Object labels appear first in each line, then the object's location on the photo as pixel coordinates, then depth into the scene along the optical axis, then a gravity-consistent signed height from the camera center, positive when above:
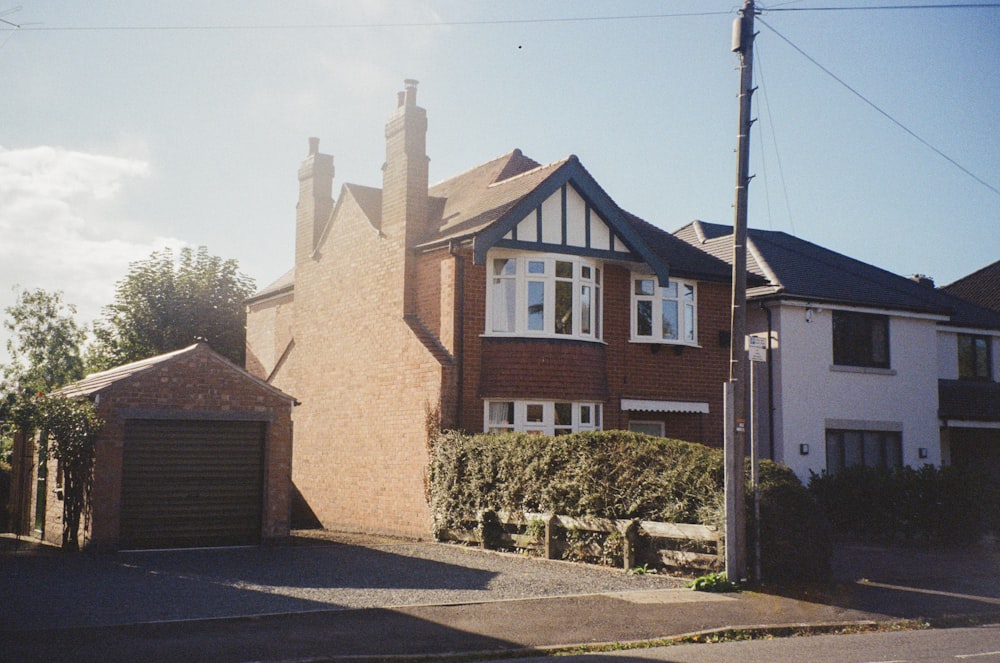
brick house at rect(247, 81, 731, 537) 20.53 +2.77
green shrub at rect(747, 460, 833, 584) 13.10 -1.10
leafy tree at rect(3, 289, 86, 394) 52.91 +5.44
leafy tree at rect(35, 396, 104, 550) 17.25 -0.05
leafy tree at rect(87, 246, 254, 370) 37.00 +5.03
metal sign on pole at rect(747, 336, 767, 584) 12.56 -0.05
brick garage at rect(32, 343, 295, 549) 17.30 -0.25
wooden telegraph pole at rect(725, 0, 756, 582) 12.74 +1.41
